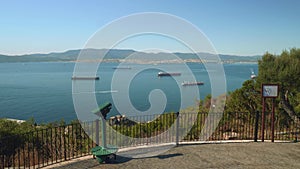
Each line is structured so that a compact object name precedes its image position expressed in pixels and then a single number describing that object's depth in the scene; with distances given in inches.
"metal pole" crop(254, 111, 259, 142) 315.6
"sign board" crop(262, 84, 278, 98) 314.0
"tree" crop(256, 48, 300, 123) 481.7
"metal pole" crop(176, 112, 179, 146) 298.5
